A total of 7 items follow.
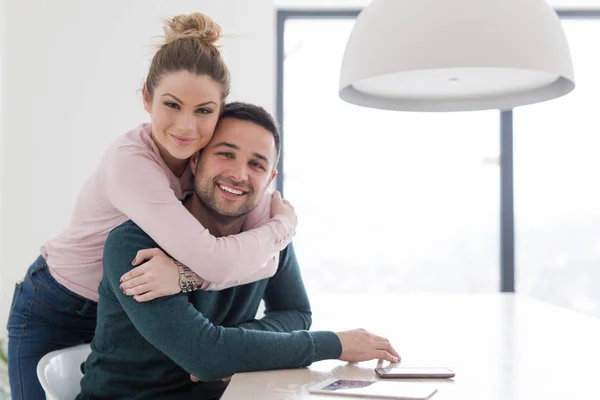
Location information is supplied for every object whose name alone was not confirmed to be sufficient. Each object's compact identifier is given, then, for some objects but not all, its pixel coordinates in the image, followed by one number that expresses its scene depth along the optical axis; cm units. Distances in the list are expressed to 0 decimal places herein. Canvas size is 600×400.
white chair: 158
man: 146
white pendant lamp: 157
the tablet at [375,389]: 126
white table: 133
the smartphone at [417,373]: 142
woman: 155
